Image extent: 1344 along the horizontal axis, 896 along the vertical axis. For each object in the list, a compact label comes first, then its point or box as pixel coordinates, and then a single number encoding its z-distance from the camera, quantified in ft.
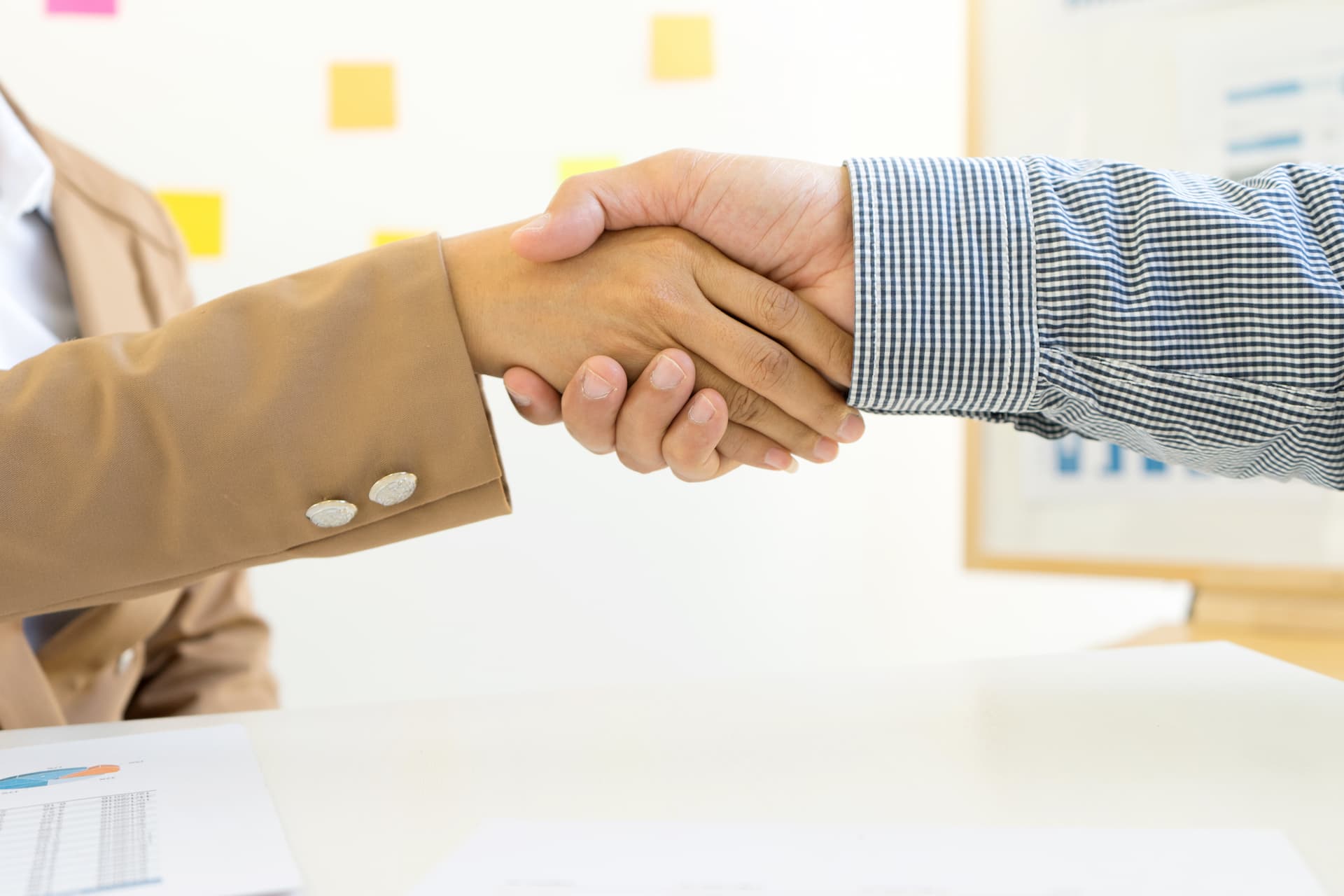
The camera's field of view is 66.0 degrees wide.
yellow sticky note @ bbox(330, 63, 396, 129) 5.36
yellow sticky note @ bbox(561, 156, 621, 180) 5.51
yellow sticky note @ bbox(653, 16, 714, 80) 5.54
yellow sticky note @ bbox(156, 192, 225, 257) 5.24
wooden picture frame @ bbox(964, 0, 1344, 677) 3.63
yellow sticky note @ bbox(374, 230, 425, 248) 5.39
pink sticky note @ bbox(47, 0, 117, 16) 5.07
